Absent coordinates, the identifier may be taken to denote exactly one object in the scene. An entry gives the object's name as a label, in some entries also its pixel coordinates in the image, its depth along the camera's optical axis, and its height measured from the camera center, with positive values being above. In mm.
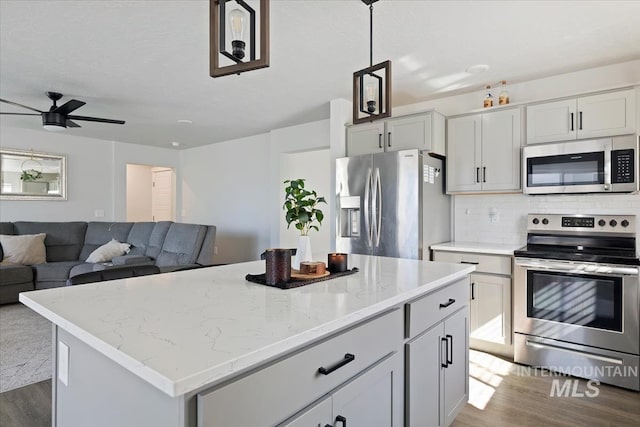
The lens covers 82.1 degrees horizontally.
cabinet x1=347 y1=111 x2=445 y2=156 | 3391 +746
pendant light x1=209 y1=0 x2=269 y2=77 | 1305 +632
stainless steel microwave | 2686 +347
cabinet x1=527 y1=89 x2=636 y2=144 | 2697 +728
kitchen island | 770 -330
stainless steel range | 2504 -656
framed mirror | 5516 +539
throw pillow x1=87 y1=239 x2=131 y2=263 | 4918 -572
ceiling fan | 3820 +983
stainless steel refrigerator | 3254 +56
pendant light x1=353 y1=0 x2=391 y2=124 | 2012 +649
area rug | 2592 -1179
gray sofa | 4547 -520
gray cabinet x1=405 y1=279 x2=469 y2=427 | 1493 -677
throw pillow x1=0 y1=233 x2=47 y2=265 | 4793 -524
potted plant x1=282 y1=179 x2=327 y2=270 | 1542 +17
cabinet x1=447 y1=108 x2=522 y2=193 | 3201 +537
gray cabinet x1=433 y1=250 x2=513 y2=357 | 2992 -768
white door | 8039 +336
